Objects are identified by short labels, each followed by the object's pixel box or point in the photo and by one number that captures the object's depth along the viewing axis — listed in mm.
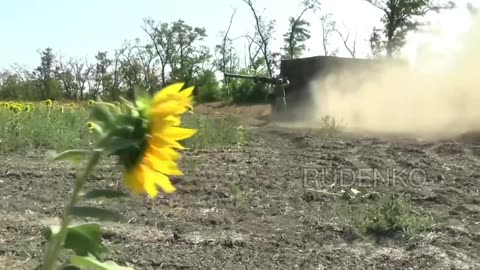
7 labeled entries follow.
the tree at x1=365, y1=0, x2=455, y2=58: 35969
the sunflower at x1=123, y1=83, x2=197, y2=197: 741
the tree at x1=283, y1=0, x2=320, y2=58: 41969
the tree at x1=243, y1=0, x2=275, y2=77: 41344
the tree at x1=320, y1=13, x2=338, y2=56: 42812
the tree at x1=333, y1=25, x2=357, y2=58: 41812
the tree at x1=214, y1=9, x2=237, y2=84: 42281
